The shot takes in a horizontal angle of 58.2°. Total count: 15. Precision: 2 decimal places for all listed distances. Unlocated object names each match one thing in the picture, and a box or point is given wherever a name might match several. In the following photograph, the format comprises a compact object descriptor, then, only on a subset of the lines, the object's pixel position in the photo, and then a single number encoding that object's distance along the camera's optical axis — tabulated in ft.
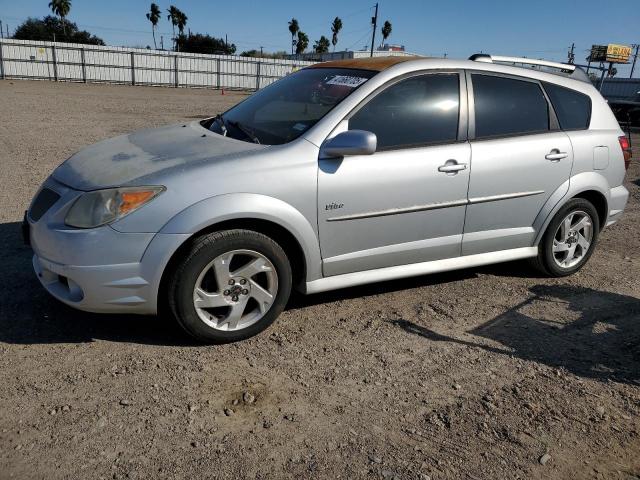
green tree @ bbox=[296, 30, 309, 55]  299.05
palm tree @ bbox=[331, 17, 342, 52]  333.83
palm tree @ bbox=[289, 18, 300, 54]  308.71
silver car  10.62
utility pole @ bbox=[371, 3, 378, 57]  143.23
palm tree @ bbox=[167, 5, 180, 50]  281.13
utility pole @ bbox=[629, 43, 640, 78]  222.48
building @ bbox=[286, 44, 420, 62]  180.32
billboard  168.96
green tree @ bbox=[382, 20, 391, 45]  309.83
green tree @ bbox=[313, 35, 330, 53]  318.45
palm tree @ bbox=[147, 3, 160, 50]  297.94
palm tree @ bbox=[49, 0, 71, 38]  250.86
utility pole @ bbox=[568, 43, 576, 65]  285.64
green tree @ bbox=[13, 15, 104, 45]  240.94
